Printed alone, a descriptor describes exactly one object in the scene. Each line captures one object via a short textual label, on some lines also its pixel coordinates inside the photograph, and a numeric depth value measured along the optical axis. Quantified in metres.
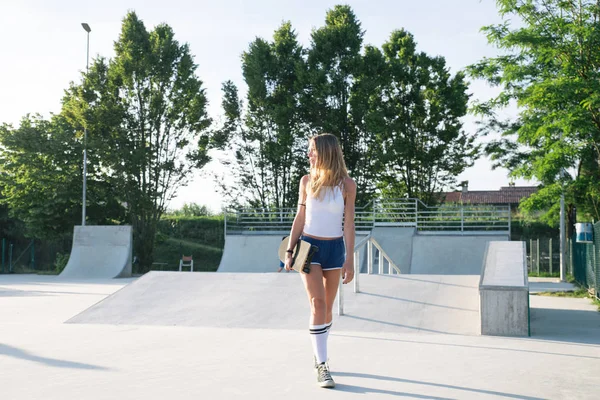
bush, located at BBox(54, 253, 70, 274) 26.41
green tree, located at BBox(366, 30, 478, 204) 26.67
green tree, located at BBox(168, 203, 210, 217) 39.72
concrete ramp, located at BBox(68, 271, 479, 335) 7.88
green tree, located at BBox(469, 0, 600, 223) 12.01
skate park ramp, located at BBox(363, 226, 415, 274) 23.88
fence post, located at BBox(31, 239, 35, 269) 29.52
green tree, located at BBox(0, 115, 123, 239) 27.67
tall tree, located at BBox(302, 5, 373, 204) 26.83
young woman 4.73
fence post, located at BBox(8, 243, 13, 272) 28.25
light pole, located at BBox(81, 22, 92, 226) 25.55
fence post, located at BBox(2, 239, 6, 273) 28.48
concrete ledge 7.06
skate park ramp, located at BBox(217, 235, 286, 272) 25.61
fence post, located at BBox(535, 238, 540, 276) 25.65
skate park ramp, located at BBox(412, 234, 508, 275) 22.88
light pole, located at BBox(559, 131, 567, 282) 20.50
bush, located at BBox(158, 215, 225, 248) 33.72
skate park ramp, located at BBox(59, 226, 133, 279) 23.12
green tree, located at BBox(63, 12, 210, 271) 26.70
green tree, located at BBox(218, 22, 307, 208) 27.47
